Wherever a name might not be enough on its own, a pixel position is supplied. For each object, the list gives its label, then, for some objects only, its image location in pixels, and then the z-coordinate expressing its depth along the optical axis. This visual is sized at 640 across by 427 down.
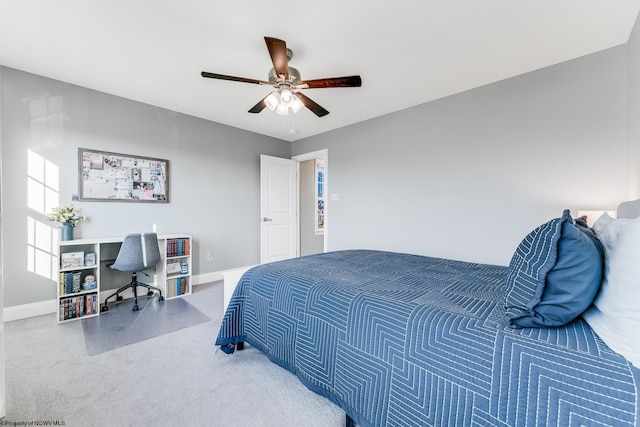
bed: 0.75
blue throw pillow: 0.87
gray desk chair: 2.78
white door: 4.43
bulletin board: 2.92
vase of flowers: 2.62
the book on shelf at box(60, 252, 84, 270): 2.56
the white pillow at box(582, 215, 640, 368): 0.74
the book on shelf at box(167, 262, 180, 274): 3.28
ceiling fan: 1.82
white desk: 2.56
